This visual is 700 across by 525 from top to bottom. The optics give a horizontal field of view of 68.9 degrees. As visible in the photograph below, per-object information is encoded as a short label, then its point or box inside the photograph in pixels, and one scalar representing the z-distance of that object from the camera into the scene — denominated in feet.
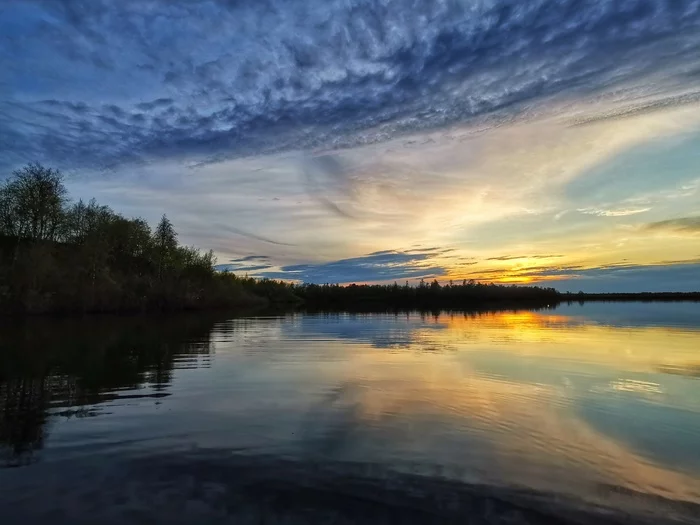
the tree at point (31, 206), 194.29
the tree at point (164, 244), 290.35
